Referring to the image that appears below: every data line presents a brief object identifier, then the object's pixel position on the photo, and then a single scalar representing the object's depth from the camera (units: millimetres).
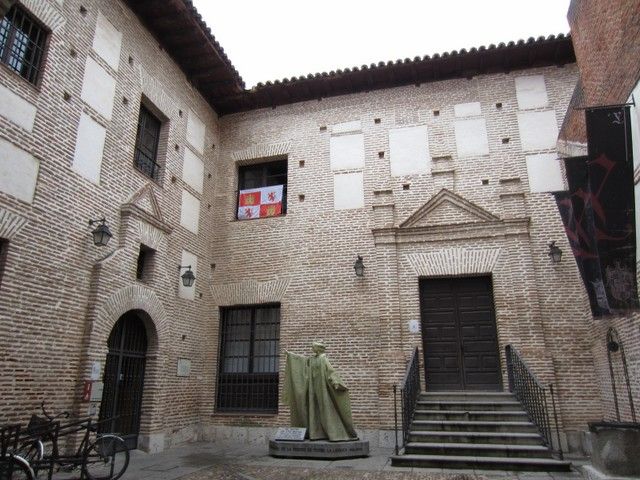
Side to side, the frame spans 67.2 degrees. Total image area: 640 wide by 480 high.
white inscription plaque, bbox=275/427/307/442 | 7346
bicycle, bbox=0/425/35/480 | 4887
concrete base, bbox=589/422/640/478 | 4828
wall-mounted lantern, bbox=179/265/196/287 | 9539
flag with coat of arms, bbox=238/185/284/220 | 11195
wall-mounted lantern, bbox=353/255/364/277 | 9758
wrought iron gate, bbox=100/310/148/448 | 7934
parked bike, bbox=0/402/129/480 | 5199
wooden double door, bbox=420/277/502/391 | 8984
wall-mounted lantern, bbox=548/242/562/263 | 9008
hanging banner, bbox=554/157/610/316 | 6711
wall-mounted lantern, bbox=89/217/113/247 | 7324
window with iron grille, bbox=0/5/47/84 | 6801
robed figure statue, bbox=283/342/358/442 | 7395
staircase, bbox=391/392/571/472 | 6340
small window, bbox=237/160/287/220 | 11242
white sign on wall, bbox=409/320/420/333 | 9242
